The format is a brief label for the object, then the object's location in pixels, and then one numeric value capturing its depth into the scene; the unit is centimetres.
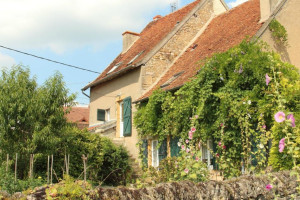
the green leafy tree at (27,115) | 1173
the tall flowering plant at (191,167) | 728
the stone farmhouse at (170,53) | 1262
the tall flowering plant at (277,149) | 831
